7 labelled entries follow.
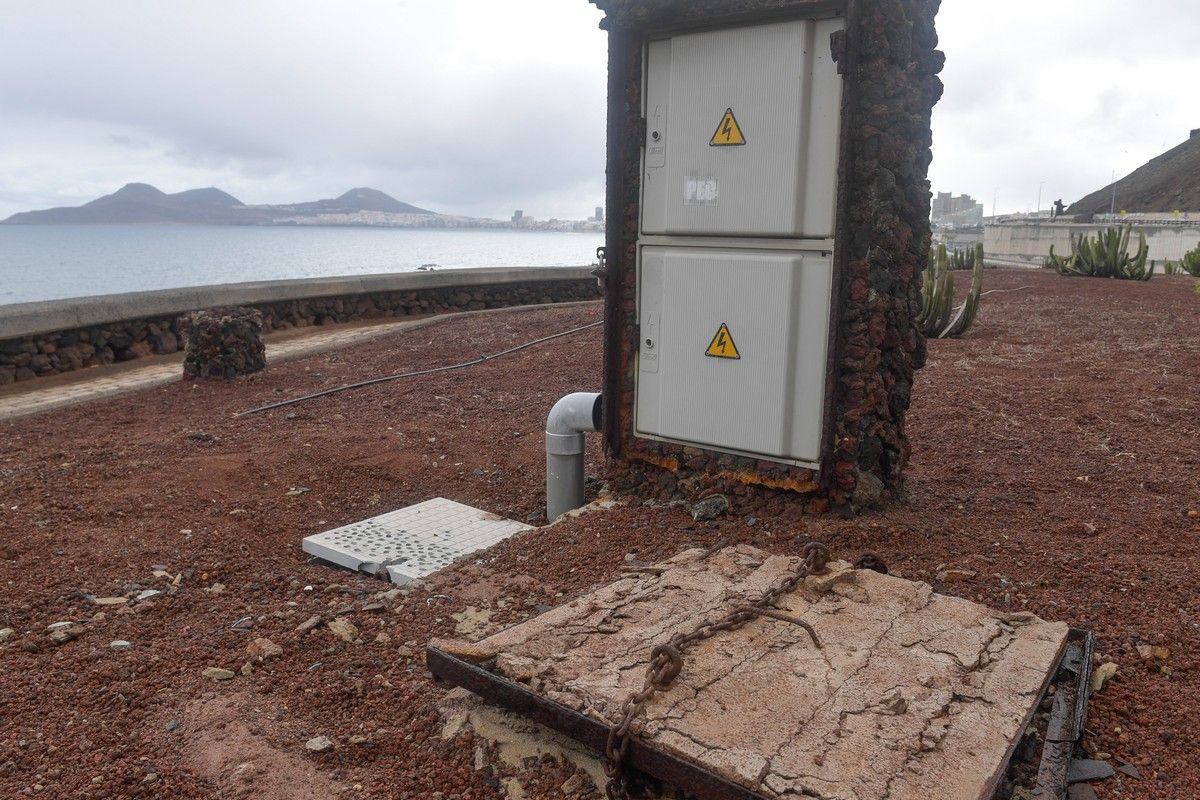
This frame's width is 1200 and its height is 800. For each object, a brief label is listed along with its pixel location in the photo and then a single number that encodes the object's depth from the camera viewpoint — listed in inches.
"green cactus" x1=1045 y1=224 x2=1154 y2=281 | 706.2
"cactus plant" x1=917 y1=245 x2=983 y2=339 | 407.8
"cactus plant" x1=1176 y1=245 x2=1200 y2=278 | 805.9
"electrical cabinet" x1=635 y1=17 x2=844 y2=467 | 165.5
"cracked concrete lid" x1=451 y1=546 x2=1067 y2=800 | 95.3
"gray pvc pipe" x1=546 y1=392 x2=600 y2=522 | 206.1
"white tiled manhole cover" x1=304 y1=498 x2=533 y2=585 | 179.3
